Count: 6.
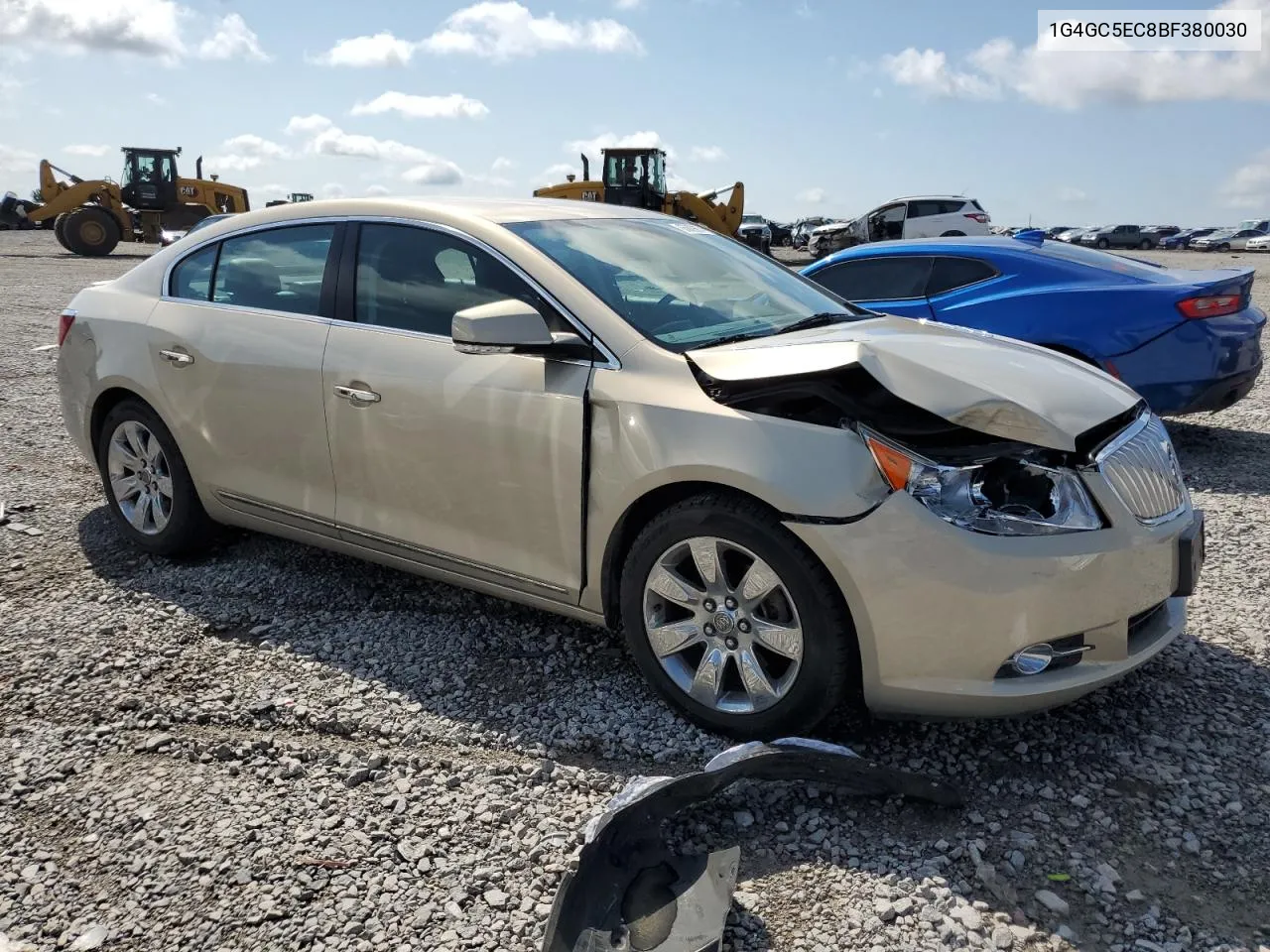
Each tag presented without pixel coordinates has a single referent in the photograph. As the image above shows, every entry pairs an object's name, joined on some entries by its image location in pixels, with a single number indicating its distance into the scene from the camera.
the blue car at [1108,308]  6.18
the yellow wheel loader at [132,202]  28.00
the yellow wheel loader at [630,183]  27.23
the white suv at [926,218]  25.72
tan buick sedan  2.78
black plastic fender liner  2.28
